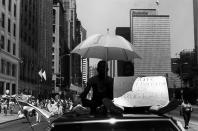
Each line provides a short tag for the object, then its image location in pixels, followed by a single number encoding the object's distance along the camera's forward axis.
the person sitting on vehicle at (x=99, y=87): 6.60
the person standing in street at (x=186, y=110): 23.05
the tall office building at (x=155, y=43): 124.79
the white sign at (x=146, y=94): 5.08
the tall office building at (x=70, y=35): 177.00
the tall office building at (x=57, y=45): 124.94
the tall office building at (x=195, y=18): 161.56
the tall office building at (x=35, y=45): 69.06
